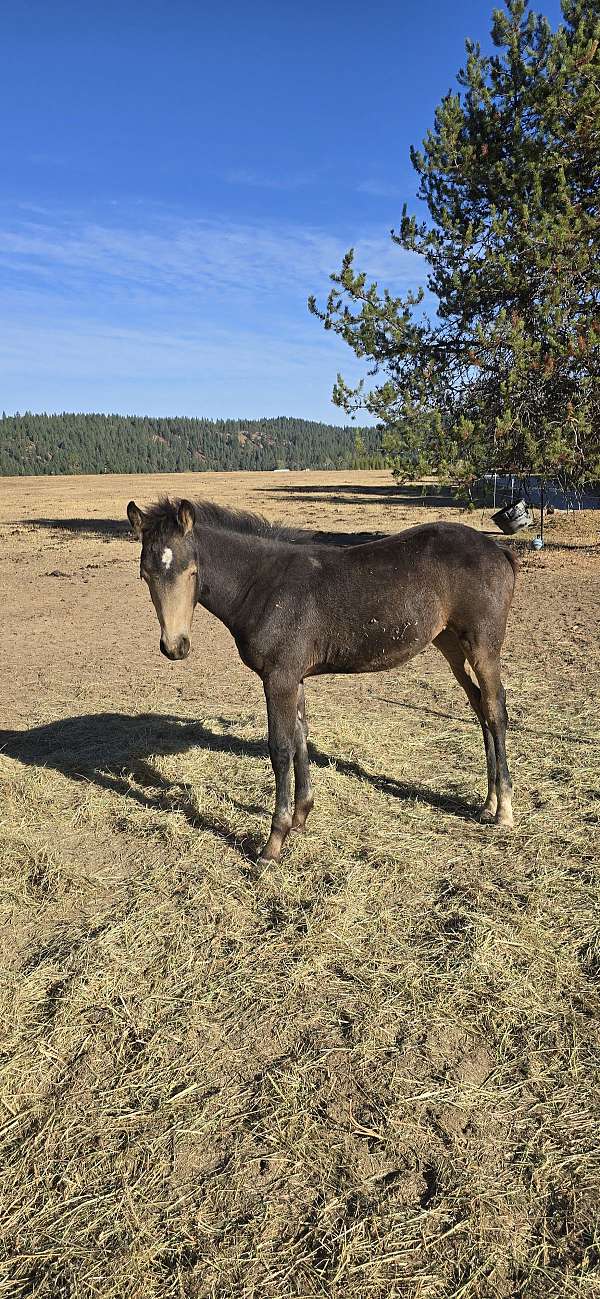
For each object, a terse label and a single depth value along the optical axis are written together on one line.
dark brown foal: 4.56
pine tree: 12.08
